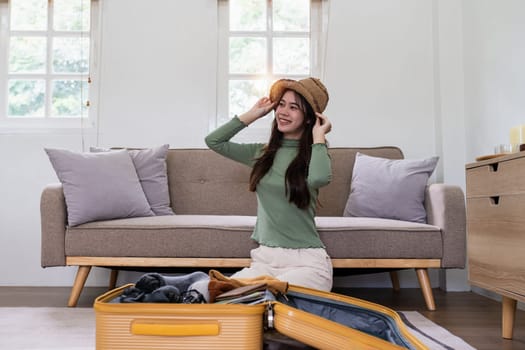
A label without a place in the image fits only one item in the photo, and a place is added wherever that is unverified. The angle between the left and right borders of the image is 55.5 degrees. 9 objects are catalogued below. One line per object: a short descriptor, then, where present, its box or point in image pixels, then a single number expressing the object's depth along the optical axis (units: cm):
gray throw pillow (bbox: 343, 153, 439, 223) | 257
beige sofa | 229
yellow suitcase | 87
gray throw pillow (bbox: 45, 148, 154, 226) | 235
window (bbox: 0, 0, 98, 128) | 332
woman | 177
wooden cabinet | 163
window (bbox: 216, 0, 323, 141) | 338
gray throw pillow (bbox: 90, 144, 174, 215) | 276
